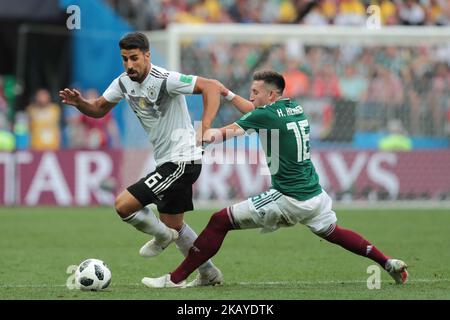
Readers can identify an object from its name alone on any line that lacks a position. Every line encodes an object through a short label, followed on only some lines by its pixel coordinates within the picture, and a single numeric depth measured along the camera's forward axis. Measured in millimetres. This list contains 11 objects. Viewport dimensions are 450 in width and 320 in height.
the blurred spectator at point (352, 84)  20312
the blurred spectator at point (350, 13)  22994
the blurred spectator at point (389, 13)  22681
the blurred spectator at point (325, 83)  20359
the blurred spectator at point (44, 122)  22297
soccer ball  8727
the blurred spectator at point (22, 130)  22938
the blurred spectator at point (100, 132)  21094
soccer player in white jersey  9102
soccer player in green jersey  8984
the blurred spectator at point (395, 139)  20219
